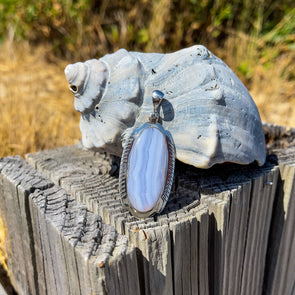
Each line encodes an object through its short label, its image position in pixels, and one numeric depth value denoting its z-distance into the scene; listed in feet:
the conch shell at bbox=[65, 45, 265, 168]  0.97
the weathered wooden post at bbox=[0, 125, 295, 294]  0.90
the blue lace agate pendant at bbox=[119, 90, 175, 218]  0.94
